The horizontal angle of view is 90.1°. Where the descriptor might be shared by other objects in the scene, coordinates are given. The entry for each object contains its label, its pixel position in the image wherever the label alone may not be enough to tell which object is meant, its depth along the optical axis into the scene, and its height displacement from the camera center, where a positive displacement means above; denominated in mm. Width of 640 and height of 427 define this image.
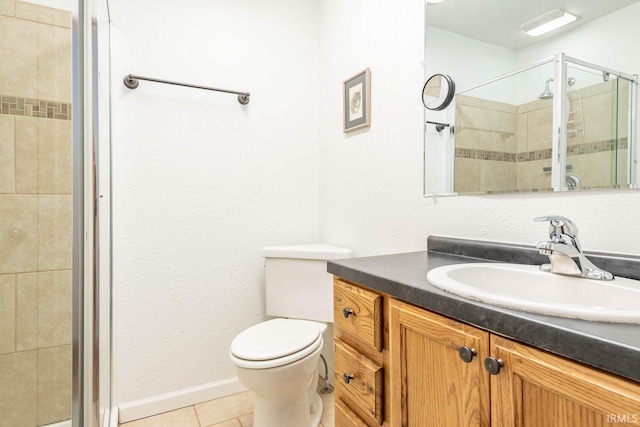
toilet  1219 -552
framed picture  1578 +561
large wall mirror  780 +323
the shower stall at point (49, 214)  829 -15
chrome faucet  743 -100
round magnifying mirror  1202 +449
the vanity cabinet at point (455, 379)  431 -300
